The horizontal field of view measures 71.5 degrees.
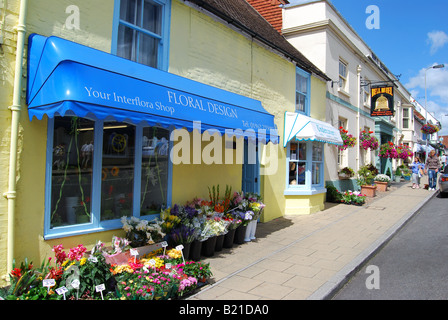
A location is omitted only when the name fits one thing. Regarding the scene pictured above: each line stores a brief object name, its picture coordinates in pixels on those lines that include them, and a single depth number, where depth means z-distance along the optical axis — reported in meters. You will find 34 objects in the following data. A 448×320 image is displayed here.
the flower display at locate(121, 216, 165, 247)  4.59
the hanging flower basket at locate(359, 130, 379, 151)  14.87
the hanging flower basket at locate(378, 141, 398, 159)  17.05
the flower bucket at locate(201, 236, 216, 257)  5.41
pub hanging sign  14.47
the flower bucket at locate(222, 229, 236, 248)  5.97
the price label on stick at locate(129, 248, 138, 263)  4.01
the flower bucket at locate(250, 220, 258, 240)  6.64
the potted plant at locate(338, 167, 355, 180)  12.95
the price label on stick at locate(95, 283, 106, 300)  3.40
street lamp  21.26
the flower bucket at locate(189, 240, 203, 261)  5.13
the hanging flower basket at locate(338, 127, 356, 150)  12.60
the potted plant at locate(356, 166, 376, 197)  13.43
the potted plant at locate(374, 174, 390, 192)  15.45
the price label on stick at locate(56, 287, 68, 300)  3.23
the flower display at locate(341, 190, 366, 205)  11.44
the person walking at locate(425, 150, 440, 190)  13.91
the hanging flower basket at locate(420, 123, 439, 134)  26.11
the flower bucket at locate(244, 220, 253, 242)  6.49
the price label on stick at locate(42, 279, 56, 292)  3.22
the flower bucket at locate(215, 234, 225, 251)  5.74
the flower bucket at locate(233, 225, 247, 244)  6.26
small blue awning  8.72
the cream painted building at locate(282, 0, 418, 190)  11.82
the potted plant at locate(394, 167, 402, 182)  20.62
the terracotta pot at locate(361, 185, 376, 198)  13.39
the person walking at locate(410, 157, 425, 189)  16.14
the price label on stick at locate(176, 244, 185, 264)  4.42
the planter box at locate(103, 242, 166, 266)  4.02
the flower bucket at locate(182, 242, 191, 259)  4.89
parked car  12.48
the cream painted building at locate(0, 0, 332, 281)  3.66
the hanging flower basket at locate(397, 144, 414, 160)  17.55
